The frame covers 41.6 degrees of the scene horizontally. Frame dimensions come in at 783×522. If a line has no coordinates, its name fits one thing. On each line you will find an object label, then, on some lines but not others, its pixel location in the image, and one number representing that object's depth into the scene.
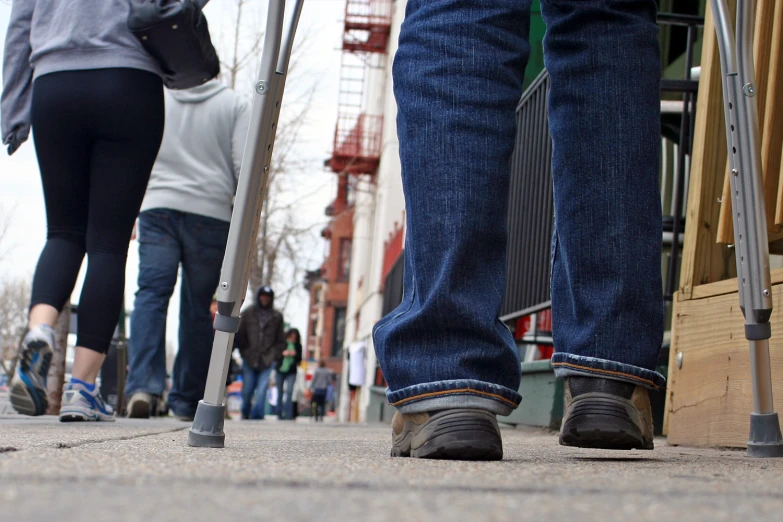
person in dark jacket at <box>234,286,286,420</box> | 10.45
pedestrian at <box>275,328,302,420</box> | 14.44
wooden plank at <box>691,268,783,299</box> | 2.54
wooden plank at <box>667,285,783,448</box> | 2.59
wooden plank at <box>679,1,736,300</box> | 3.06
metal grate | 4.51
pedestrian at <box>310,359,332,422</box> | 28.81
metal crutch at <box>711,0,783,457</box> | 1.97
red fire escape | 25.91
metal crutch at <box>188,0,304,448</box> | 1.89
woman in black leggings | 3.36
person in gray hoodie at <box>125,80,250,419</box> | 5.09
